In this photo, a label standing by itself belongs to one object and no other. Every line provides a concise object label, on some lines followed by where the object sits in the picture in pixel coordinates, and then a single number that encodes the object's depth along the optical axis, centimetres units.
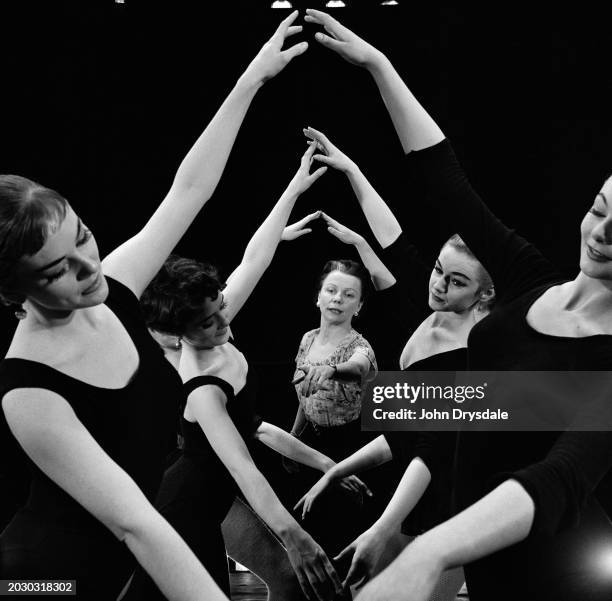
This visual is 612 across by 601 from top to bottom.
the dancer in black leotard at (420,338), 241
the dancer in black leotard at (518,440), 94
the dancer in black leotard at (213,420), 210
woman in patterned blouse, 326
